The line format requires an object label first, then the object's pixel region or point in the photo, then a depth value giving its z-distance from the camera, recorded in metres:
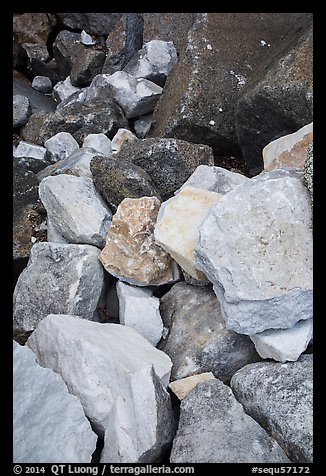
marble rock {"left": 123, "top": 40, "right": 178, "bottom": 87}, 3.79
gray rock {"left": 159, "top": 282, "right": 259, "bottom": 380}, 1.99
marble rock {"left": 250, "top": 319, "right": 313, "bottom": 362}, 1.82
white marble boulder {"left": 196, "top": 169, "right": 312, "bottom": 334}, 1.79
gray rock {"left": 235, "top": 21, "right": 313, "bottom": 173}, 2.58
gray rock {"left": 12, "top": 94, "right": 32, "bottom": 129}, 3.89
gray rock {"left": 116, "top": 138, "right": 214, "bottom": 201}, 2.49
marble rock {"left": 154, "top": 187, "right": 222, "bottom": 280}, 2.01
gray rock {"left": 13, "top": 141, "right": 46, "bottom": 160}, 3.24
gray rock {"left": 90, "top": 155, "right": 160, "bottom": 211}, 2.34
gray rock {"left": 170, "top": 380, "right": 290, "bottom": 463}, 1.57
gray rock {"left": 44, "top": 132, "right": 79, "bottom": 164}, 3.21
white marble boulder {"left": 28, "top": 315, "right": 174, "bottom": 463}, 1.63
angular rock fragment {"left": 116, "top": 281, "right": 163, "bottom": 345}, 2.09
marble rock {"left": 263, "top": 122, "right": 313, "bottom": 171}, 2.24
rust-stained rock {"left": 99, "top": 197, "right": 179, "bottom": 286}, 2.16
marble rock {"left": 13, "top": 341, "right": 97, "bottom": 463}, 1.60
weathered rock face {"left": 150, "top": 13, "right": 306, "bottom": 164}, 3.06
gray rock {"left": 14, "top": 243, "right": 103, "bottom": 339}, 2.14
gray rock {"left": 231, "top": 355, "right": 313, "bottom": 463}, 1.61
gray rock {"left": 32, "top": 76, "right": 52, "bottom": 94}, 4.66
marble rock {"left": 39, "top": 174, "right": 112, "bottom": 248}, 2.31
